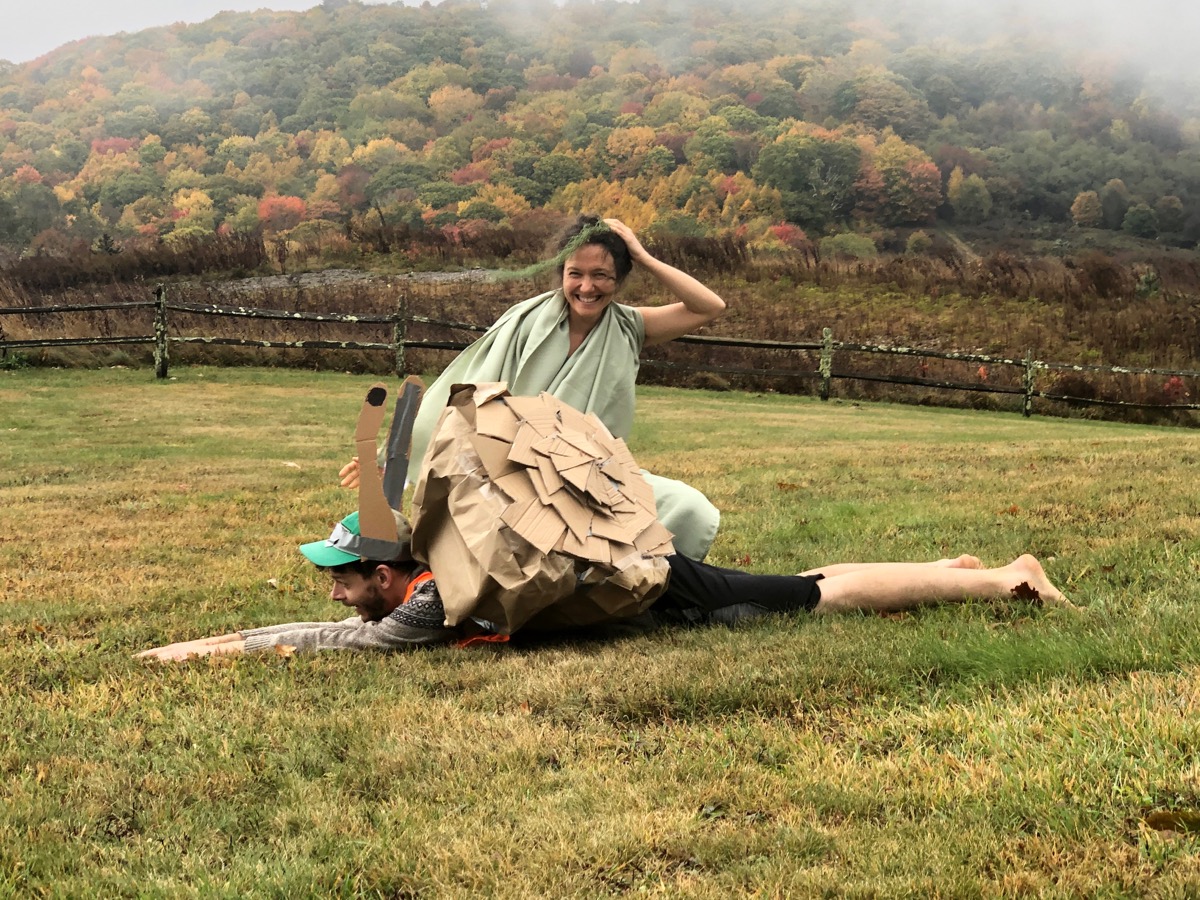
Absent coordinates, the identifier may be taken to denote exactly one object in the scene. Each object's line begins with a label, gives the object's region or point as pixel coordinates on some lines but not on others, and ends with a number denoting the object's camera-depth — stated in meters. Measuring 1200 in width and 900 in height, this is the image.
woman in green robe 4.37
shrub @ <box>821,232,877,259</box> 51.06
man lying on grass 3.93
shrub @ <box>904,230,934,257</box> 52.87
